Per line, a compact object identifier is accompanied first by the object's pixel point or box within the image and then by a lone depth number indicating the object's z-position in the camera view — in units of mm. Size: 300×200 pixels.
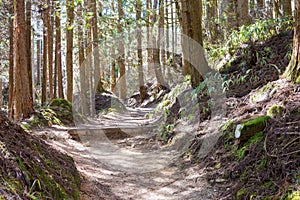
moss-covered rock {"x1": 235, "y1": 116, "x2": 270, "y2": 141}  4648
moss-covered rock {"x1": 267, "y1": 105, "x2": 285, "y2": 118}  4633
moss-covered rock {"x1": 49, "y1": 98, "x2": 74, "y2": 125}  10891
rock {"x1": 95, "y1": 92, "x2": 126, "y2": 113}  16906
